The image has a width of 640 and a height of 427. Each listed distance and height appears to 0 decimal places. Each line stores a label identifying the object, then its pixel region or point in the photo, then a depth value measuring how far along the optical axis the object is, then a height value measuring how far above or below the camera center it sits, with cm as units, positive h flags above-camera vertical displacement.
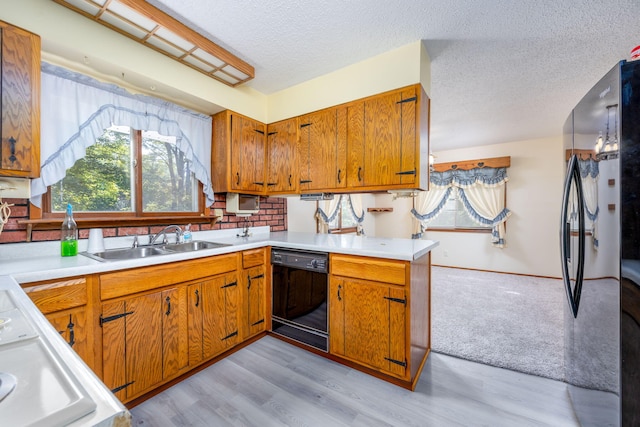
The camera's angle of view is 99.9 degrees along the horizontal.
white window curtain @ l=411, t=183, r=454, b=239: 532 +7
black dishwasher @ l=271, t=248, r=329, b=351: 214 -73
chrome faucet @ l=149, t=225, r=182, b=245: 217 -21
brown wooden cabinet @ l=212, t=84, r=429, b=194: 212 +56
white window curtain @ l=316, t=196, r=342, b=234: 378 -7
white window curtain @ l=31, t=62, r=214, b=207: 171 +68
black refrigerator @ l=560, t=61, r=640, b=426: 96 -16
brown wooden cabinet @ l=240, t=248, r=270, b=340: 228 -73
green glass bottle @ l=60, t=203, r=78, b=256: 168 -18
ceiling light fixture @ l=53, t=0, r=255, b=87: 160 +120
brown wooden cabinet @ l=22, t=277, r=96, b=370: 130 -50
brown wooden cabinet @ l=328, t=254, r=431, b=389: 179 -75
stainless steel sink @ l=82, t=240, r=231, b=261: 192 -32
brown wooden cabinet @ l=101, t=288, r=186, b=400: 152 -81
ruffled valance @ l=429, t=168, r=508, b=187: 479 +61
